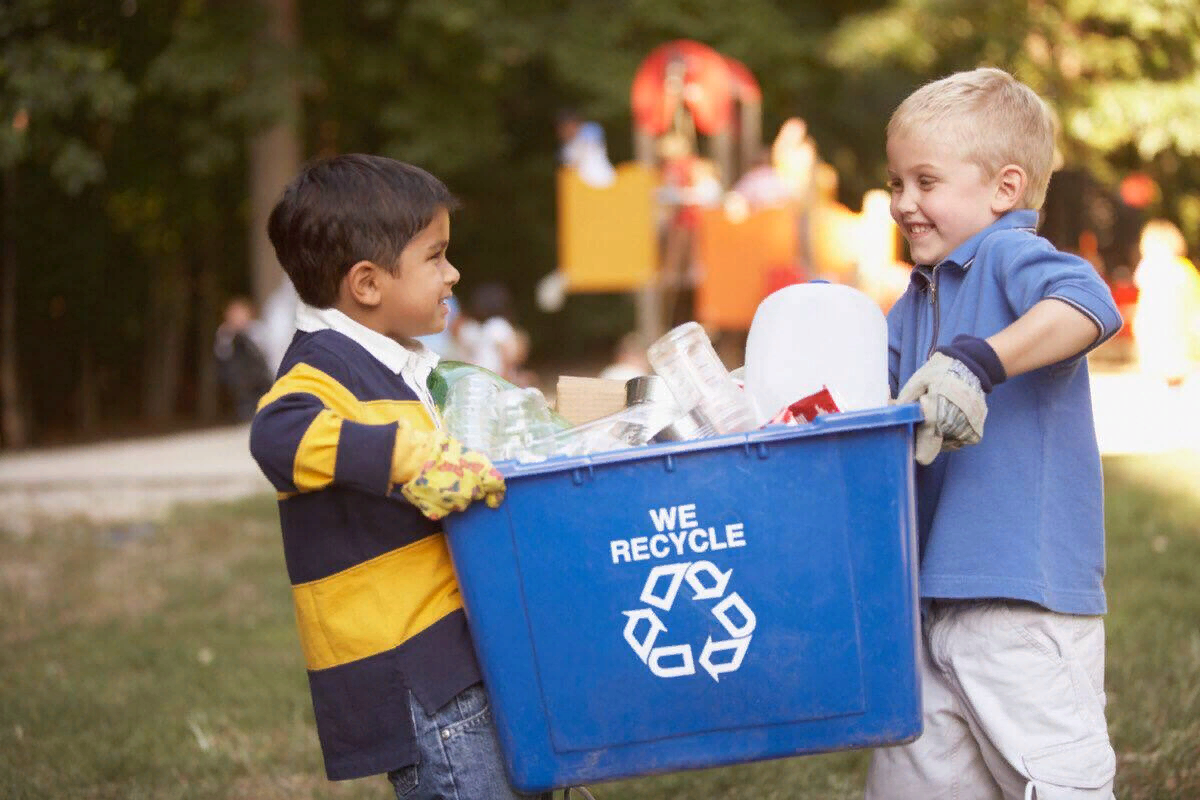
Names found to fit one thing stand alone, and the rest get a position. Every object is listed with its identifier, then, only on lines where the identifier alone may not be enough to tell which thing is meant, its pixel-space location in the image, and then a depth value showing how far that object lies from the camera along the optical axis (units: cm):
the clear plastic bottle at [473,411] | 225
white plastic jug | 215
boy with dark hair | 215
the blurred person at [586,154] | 1189
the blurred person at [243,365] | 1338
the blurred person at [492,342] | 937
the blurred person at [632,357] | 981
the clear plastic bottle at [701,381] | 210
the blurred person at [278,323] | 1214
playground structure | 1096
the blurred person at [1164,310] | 964
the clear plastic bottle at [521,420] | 226
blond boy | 220
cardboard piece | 237
